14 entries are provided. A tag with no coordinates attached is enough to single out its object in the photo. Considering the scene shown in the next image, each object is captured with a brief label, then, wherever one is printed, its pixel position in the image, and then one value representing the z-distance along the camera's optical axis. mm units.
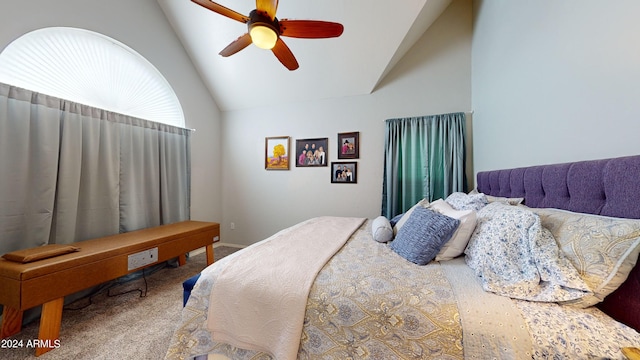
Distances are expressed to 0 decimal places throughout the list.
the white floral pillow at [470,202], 1549
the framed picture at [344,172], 3193
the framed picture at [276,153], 3514
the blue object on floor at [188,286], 1188
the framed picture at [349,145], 3162
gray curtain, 1689
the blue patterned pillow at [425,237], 1211
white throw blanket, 937
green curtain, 2689
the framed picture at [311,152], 3318
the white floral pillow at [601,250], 733
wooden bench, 1295
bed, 746
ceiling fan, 1461
